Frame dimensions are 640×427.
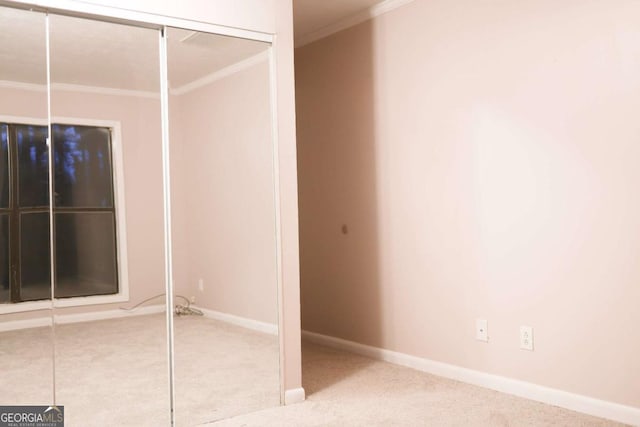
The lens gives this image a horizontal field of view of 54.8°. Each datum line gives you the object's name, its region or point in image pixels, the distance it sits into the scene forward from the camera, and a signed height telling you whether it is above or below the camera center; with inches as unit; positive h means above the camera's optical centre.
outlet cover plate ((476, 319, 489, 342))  137.6 -29.7
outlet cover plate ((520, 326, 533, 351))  128.6 -29.5
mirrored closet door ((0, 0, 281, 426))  103.8 -3.0
